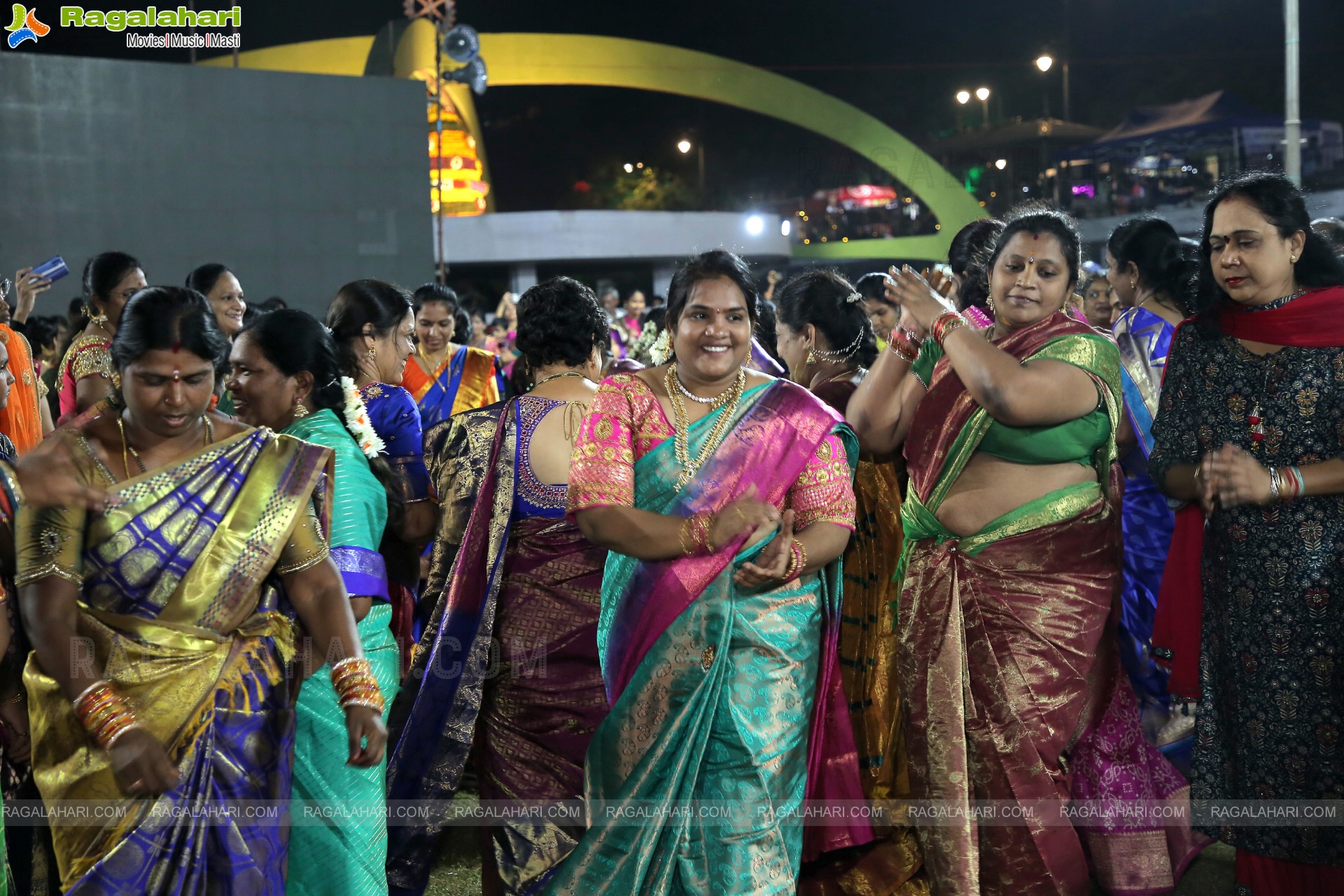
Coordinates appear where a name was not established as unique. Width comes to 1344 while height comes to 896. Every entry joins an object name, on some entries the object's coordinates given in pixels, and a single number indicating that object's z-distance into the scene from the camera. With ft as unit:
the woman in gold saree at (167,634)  7.41
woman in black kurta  9.82
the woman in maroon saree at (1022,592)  10.82
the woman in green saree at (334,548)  9.57
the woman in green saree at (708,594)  9.39
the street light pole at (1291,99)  34.83
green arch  79.25
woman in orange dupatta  20.01
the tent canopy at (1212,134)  75.36
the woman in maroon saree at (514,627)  11.58
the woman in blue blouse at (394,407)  11.79
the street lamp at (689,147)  116.06
